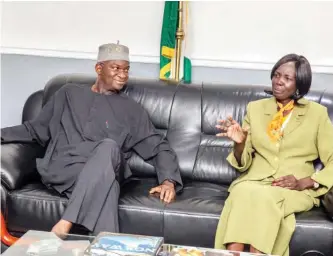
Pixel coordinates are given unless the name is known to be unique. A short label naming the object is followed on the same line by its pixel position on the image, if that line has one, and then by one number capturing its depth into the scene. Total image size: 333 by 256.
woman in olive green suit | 2.30
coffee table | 1.82
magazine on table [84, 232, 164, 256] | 1.76
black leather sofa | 2.35
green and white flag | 3.31
